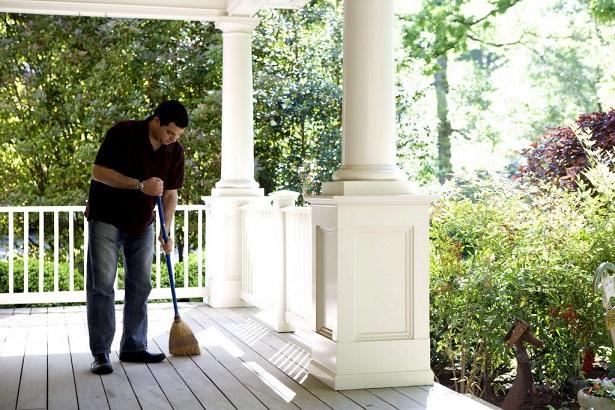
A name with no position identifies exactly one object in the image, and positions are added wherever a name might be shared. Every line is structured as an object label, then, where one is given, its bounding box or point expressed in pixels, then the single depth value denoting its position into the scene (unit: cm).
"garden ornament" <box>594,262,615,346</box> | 466
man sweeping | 491
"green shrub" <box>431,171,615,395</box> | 544
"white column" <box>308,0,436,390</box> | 457
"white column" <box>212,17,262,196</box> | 794
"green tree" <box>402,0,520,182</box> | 1370
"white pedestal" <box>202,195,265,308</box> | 789
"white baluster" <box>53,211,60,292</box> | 787
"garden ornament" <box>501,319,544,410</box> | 504
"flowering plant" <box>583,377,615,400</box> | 436
